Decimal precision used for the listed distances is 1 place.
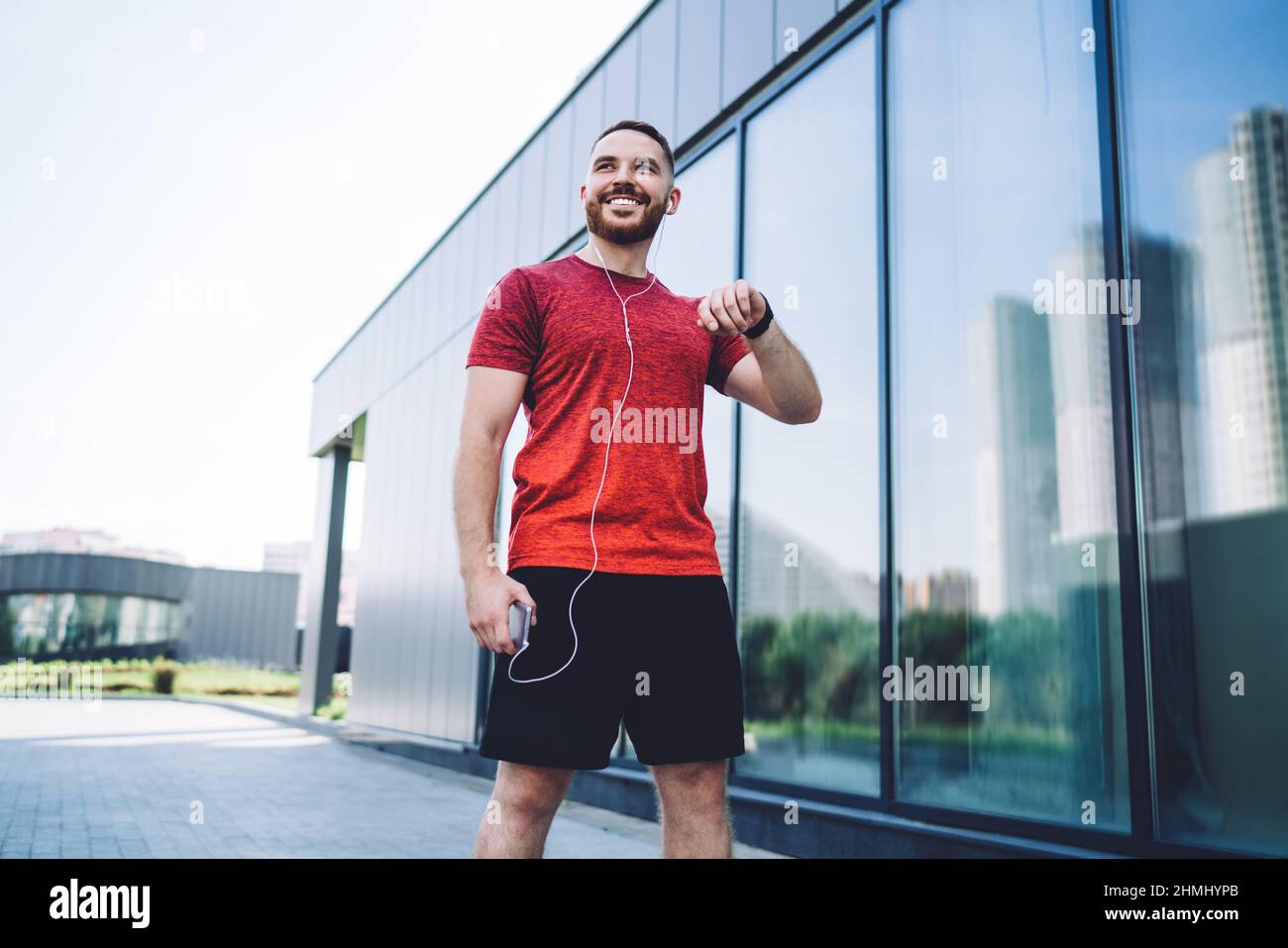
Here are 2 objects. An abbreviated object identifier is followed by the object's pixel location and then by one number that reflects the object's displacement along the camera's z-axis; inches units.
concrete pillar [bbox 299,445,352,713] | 673.0
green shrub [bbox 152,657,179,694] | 959.6
